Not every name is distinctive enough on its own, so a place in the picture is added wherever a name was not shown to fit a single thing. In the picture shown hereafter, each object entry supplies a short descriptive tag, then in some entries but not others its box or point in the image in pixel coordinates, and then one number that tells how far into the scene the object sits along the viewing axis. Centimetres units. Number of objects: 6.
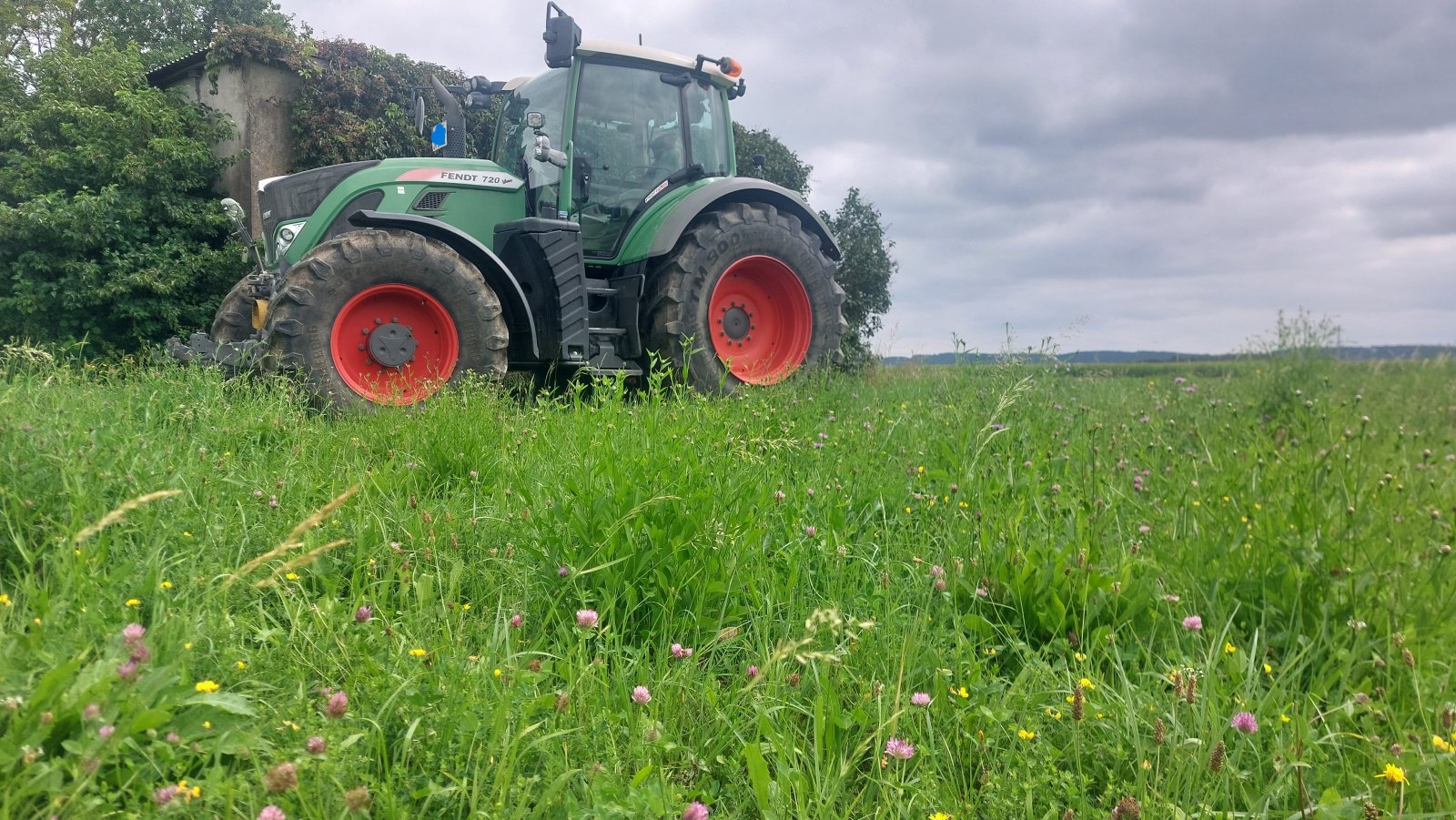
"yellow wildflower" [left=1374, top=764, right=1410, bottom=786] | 147
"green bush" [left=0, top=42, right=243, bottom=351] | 1050
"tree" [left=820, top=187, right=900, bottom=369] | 1644
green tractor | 514
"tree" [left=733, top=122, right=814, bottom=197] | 1619
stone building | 1269
